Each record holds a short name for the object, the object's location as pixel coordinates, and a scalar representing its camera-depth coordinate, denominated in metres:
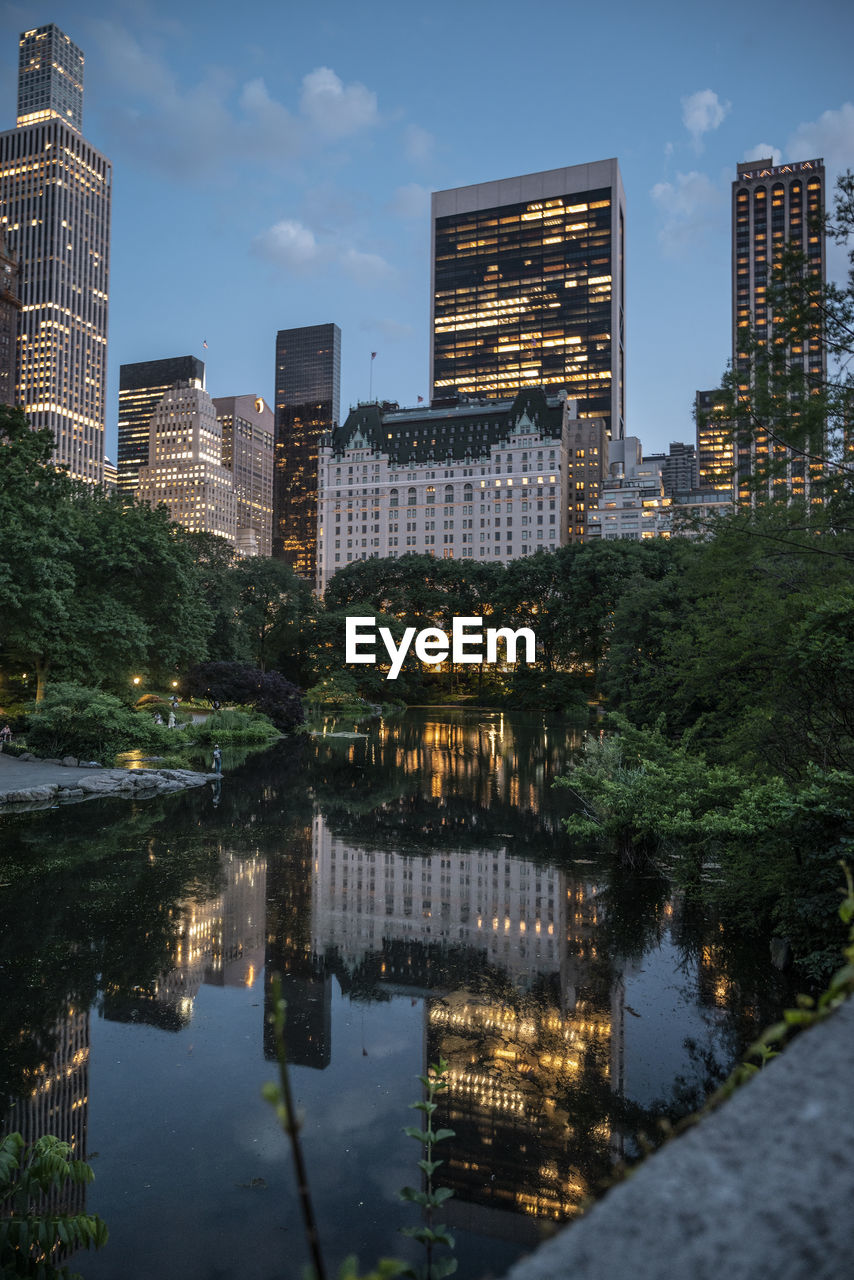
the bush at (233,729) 37.66
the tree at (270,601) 73.75
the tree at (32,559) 27.59
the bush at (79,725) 26.36
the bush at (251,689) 45.25
